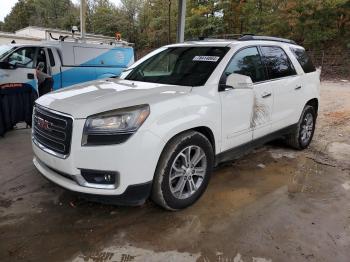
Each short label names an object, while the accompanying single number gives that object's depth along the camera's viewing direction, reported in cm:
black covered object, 596
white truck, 797
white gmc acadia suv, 294
